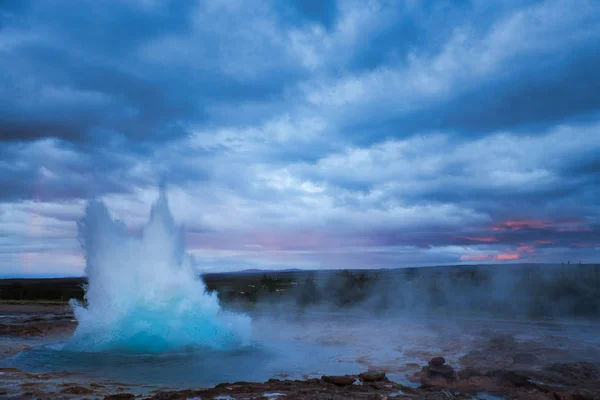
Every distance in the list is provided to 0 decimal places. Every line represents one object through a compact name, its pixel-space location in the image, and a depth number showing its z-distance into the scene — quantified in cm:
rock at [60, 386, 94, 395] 732
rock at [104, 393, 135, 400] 684
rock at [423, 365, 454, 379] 854
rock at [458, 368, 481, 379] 840
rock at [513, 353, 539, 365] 1003
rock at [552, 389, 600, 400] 697
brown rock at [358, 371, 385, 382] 823
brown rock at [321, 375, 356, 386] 788
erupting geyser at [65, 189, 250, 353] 1259
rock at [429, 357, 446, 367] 927
